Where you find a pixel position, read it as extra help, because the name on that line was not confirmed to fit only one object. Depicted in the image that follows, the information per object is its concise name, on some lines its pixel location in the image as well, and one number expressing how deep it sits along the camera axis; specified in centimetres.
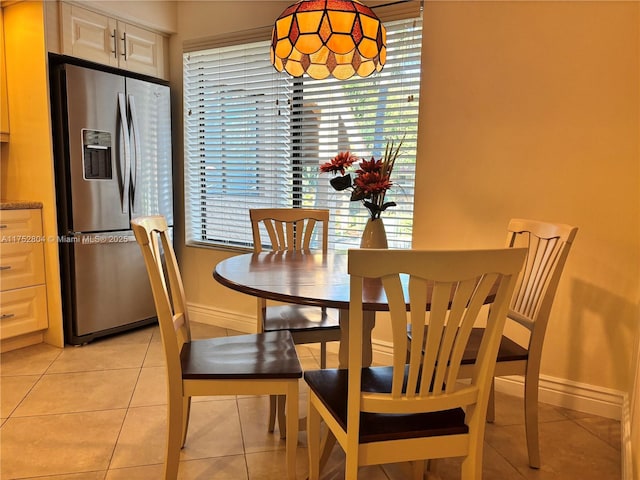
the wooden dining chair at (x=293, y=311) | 206
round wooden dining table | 142
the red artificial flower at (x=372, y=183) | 181
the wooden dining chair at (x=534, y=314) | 173
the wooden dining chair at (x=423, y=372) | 109
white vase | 190
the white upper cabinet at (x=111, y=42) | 284
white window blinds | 272
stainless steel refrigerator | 285
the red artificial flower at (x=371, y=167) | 184
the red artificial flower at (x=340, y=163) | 190
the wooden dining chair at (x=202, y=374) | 152
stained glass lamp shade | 162
